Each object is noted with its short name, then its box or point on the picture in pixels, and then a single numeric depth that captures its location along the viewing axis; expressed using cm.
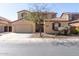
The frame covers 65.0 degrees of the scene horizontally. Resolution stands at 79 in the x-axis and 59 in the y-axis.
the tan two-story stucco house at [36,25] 1129
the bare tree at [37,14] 918
